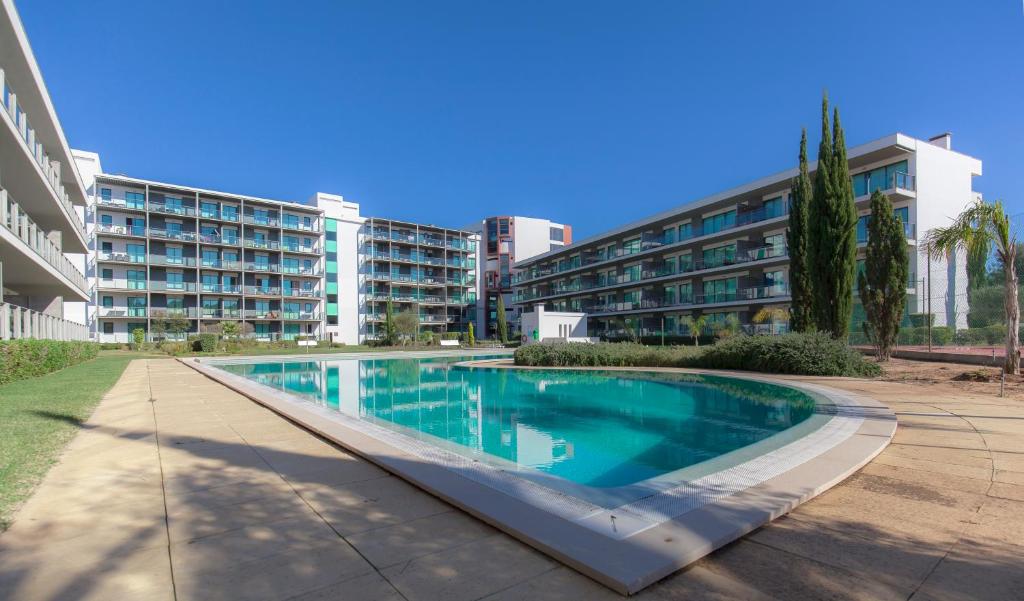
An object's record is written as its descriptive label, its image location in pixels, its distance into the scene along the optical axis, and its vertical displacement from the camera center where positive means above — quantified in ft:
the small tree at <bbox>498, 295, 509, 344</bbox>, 169.58 -4.44
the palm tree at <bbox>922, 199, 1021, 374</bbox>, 38.27 +5.36
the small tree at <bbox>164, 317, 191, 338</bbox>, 137.80 -1.78
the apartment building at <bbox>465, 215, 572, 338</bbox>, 230.27 +30.32
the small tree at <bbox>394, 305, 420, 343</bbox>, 159.12 -2.86
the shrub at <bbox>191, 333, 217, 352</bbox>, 109.40 -5.58
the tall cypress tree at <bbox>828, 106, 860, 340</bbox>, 58.54 +6.43
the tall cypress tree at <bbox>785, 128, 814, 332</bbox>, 69.15 +7.95
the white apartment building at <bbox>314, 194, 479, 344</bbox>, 182.91 +16.98
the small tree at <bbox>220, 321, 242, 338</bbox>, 130.93 -2.86
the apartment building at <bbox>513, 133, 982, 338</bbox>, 81.76 +14.68
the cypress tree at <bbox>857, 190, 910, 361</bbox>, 55.57 +3.43
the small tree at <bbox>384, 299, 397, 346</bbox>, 161.17 -4.45
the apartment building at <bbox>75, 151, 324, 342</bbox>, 139.54 +18.32
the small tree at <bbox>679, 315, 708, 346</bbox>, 104.63 -3.16
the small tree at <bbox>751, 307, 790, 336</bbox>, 94.06 -1.35
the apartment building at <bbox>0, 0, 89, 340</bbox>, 45.79 +16.03
